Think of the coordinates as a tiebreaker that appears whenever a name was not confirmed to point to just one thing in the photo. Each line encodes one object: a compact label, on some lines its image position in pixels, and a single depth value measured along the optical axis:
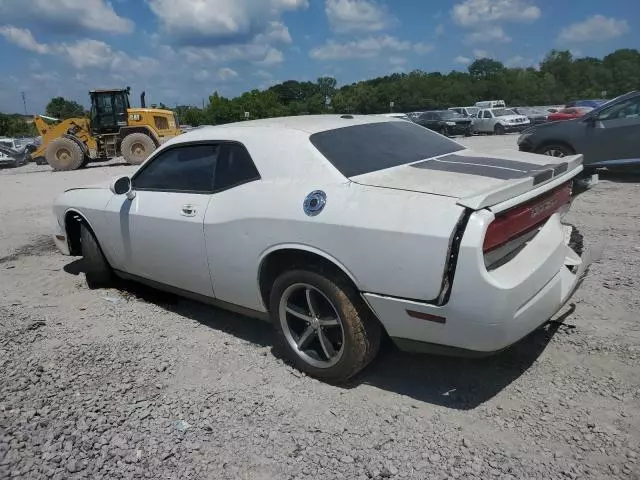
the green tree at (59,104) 75.59
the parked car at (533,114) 33.12
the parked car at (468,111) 32.50
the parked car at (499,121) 30.42
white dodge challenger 2.51
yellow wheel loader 19.09
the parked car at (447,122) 30.55
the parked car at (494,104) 40.97
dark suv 8.81
